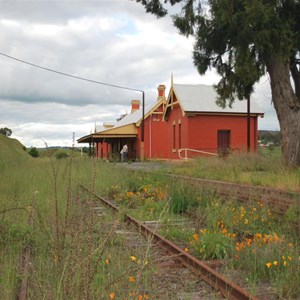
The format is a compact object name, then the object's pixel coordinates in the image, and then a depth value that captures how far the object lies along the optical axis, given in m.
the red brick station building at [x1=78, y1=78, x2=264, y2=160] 32.84
